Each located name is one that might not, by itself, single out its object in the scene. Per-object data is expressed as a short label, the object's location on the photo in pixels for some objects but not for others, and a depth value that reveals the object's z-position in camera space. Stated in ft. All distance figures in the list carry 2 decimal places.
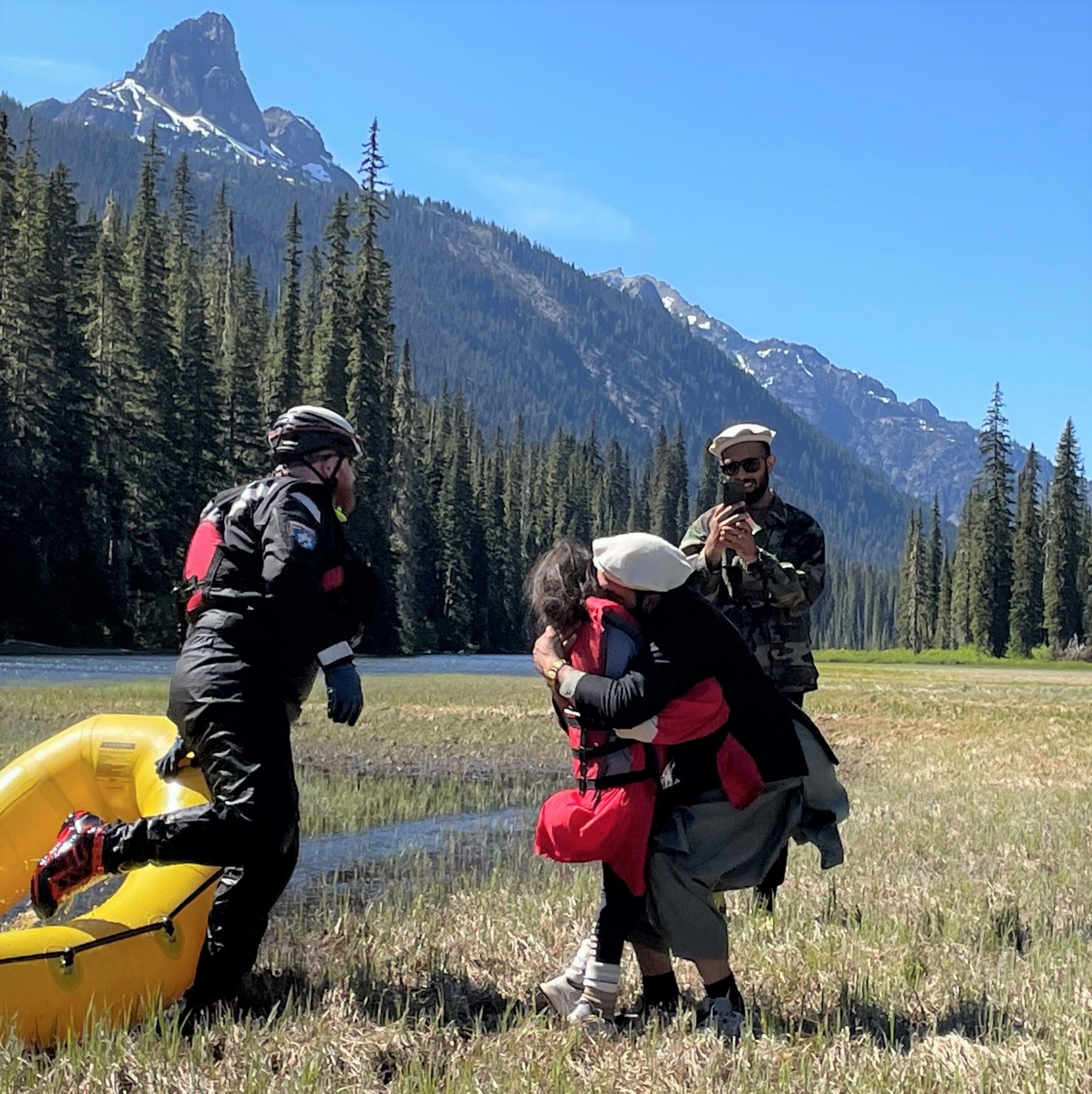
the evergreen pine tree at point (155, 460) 169.37
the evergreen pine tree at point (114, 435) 162.50
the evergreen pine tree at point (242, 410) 196.03
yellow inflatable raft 14.65
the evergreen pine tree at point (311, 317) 214.90
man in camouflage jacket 19.47
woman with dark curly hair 15.30
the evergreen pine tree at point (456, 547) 261.44
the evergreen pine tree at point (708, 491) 419.54
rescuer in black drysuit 15.71
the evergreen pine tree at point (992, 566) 311.47
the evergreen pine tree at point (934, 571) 374.22
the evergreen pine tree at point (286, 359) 207.82
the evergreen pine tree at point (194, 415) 181.57
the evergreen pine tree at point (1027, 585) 310.65
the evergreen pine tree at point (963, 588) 335.06
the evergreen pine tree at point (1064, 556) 313.53
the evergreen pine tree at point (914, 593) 361.30
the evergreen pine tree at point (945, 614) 364.17
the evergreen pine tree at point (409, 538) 228.43
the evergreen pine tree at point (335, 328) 209.05
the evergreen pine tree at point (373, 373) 206.49
